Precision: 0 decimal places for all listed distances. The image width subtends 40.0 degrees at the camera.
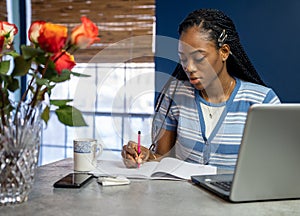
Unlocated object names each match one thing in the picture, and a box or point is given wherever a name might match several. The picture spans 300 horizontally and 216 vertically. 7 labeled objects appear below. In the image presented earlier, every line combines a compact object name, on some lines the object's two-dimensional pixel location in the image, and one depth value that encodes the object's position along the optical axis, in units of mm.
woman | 1616
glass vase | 944
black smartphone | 1147
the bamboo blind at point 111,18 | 3160
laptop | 968
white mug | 1351
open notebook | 1278
